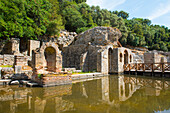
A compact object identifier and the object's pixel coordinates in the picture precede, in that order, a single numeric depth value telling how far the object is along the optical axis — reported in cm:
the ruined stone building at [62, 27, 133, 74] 1525
